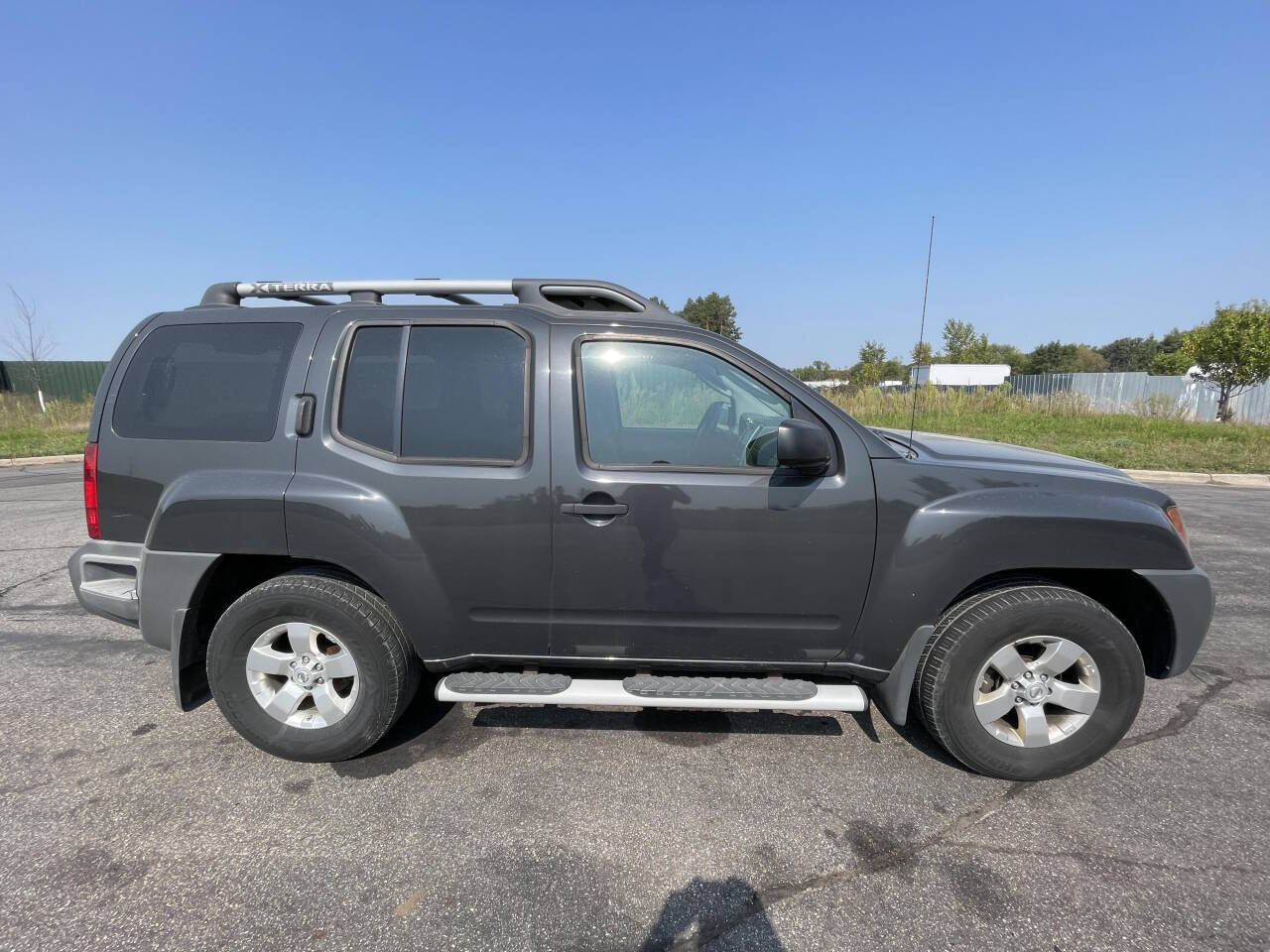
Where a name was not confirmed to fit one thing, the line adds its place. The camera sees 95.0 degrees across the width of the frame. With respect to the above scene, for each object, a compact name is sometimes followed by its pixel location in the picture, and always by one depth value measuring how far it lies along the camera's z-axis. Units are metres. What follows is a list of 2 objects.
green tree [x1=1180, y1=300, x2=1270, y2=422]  23.81
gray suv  2.39
